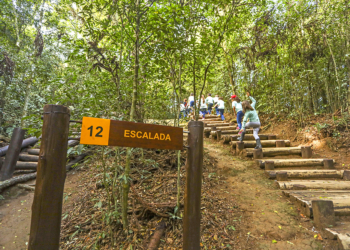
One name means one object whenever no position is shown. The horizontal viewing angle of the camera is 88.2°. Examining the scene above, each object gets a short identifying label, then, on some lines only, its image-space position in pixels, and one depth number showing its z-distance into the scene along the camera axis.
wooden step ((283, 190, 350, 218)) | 3.17
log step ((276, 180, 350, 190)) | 4.11
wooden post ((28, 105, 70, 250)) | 1.42
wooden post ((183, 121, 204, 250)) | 2.03
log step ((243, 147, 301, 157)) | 5.91
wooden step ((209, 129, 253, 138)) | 8.16
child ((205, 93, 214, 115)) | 11.93
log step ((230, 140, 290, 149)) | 6.52
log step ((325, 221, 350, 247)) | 2.44
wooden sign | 1.61
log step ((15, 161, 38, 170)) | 6.16
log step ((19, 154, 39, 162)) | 6.45
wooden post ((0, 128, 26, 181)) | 5.67
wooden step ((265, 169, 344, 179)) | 4.70
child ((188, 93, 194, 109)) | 10.24
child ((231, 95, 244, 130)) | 8.11
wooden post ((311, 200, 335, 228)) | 2.91
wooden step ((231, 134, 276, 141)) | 6.95
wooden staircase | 2.93
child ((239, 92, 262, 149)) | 6.04
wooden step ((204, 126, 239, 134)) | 8.67
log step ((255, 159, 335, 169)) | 5.24
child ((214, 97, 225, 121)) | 10.57
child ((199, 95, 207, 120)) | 11.10
